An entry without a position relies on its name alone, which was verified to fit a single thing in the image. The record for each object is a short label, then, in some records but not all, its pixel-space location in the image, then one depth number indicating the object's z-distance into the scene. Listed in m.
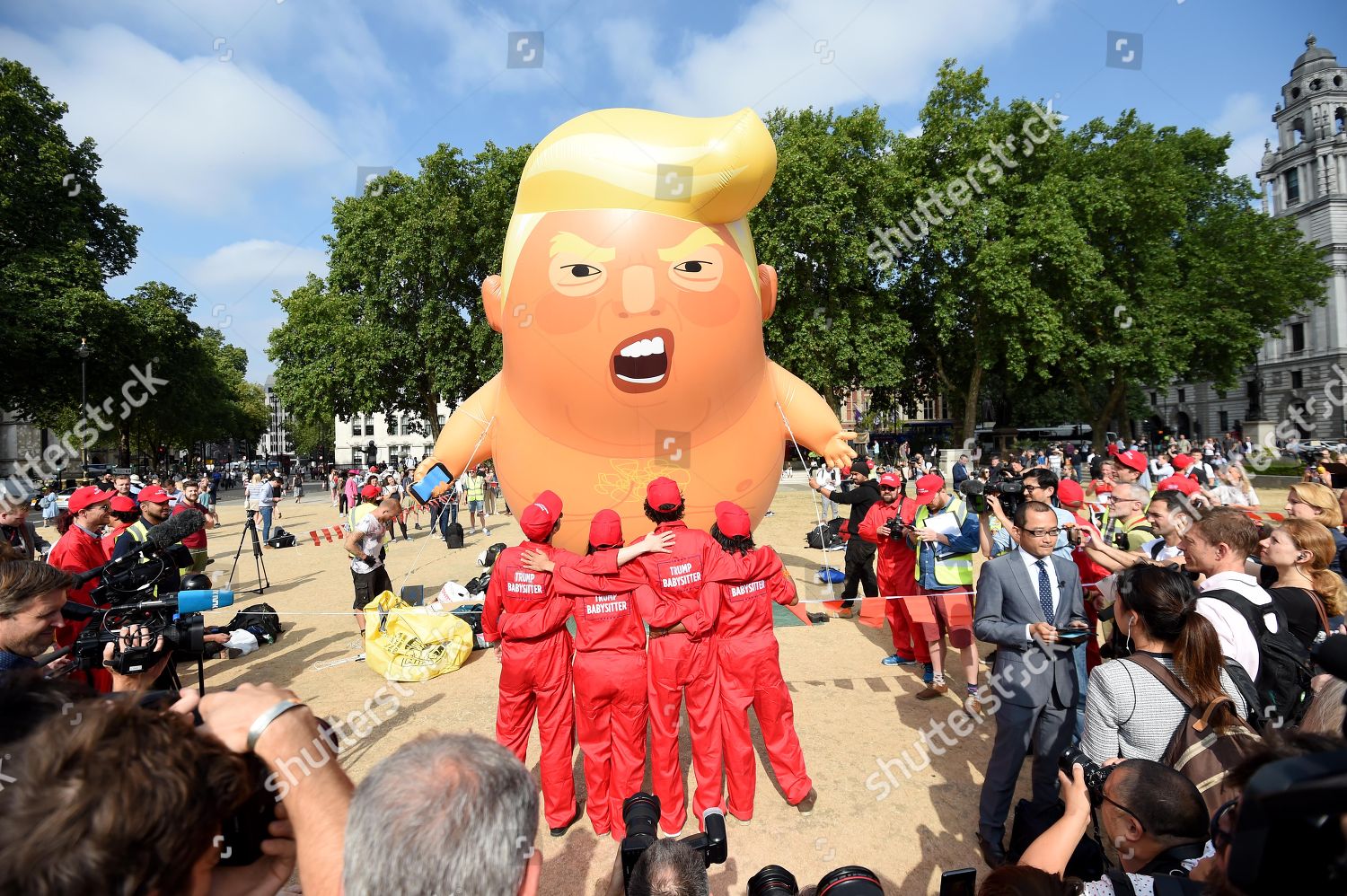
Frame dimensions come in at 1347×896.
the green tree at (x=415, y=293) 23.95
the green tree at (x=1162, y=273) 25.59
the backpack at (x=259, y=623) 8.13
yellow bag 6.70
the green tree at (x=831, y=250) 23.78
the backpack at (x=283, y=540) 15.40
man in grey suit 3.47
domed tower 44.97
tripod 10.35
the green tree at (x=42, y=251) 20.86
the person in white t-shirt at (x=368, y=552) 7.54
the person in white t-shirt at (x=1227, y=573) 2.94
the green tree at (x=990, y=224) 24.31
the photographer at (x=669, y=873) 1.76
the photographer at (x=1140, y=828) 1.79
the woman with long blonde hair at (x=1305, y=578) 3.38
